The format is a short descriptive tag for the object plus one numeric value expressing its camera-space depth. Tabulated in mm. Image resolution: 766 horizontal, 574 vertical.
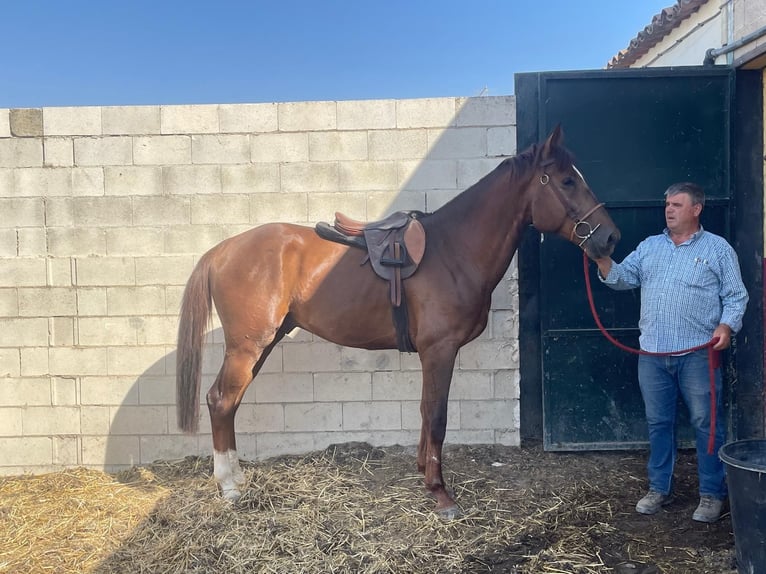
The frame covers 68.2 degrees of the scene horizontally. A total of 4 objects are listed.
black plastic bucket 2248
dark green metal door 3793
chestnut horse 3094
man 2834
